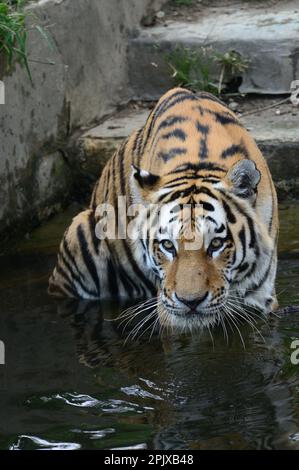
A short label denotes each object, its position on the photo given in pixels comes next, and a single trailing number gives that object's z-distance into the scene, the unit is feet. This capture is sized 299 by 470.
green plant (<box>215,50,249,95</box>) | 39.80
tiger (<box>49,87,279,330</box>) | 23.30
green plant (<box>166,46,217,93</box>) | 39.86
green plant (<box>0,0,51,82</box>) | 31.31
